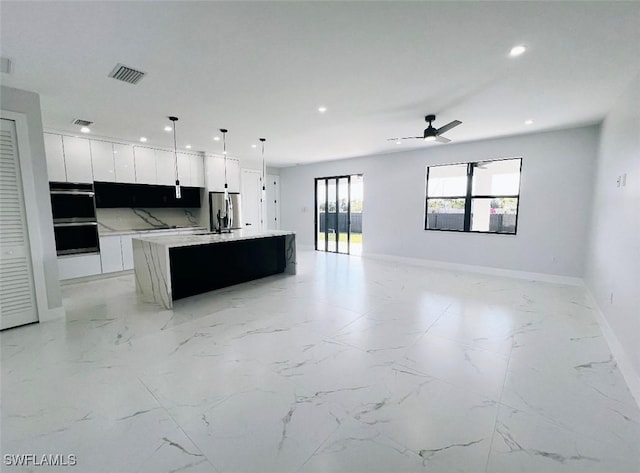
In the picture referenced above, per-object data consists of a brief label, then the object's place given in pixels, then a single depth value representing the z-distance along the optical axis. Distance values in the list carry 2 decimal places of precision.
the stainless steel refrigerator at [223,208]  7.06
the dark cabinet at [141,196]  5.78
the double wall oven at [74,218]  5.07
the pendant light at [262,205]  8.37
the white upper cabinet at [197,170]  6.78
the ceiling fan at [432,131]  4.04
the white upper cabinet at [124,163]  5.62
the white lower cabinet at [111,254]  5.39
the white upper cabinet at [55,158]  4.84
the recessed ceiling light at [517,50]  2.34
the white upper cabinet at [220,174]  7.04
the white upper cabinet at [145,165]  5.91
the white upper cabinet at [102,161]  5.35
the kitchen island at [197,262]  3.88
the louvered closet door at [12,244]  3.13
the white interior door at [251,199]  7.96
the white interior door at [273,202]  9.41
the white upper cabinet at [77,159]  5.05
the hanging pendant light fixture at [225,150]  5.02
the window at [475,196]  5.58
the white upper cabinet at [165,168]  6.22
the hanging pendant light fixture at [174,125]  4.25
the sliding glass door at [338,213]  8.10
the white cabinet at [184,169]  6.56
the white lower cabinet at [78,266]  4.95
